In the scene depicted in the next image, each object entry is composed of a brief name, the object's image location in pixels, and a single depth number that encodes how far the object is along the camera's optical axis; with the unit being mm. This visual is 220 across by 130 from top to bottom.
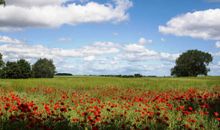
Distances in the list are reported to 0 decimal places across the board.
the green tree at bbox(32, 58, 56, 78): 123762
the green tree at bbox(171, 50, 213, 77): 94938
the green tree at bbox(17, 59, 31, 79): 96438
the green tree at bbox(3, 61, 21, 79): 96438
